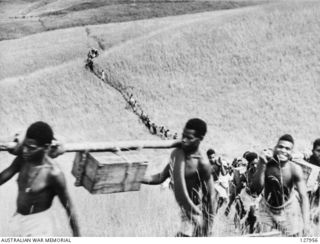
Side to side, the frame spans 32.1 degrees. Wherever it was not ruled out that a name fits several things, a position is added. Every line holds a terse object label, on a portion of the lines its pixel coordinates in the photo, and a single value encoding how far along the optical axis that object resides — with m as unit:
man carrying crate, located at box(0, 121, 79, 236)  4.54
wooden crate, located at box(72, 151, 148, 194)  4.69
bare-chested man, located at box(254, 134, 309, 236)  5.46
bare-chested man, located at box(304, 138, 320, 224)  6.26
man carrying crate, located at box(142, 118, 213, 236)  5.13
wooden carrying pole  4.62
